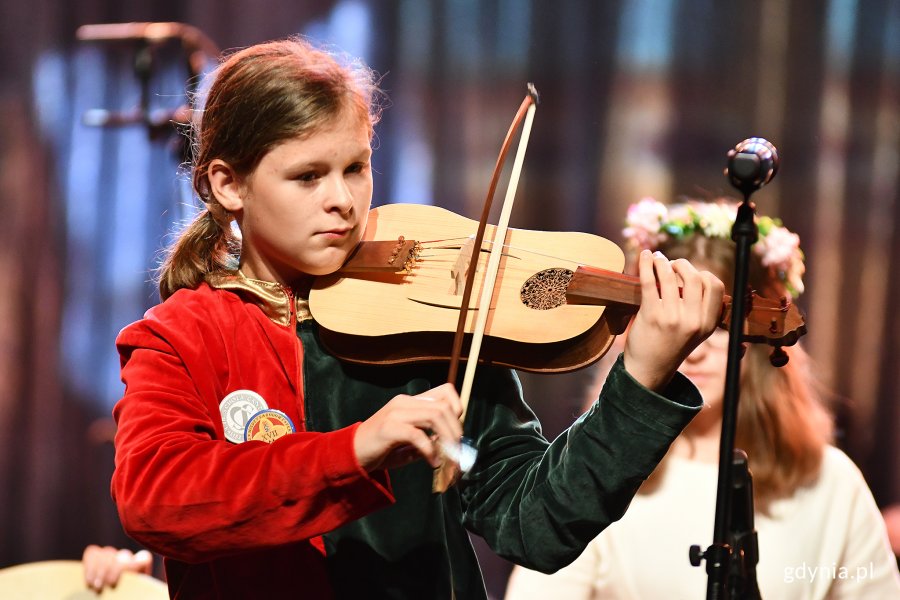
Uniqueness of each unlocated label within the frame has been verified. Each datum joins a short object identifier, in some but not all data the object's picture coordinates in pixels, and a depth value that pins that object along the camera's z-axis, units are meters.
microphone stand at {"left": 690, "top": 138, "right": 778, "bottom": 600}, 6.34
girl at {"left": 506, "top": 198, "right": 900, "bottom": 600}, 7.35
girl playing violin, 6.28
